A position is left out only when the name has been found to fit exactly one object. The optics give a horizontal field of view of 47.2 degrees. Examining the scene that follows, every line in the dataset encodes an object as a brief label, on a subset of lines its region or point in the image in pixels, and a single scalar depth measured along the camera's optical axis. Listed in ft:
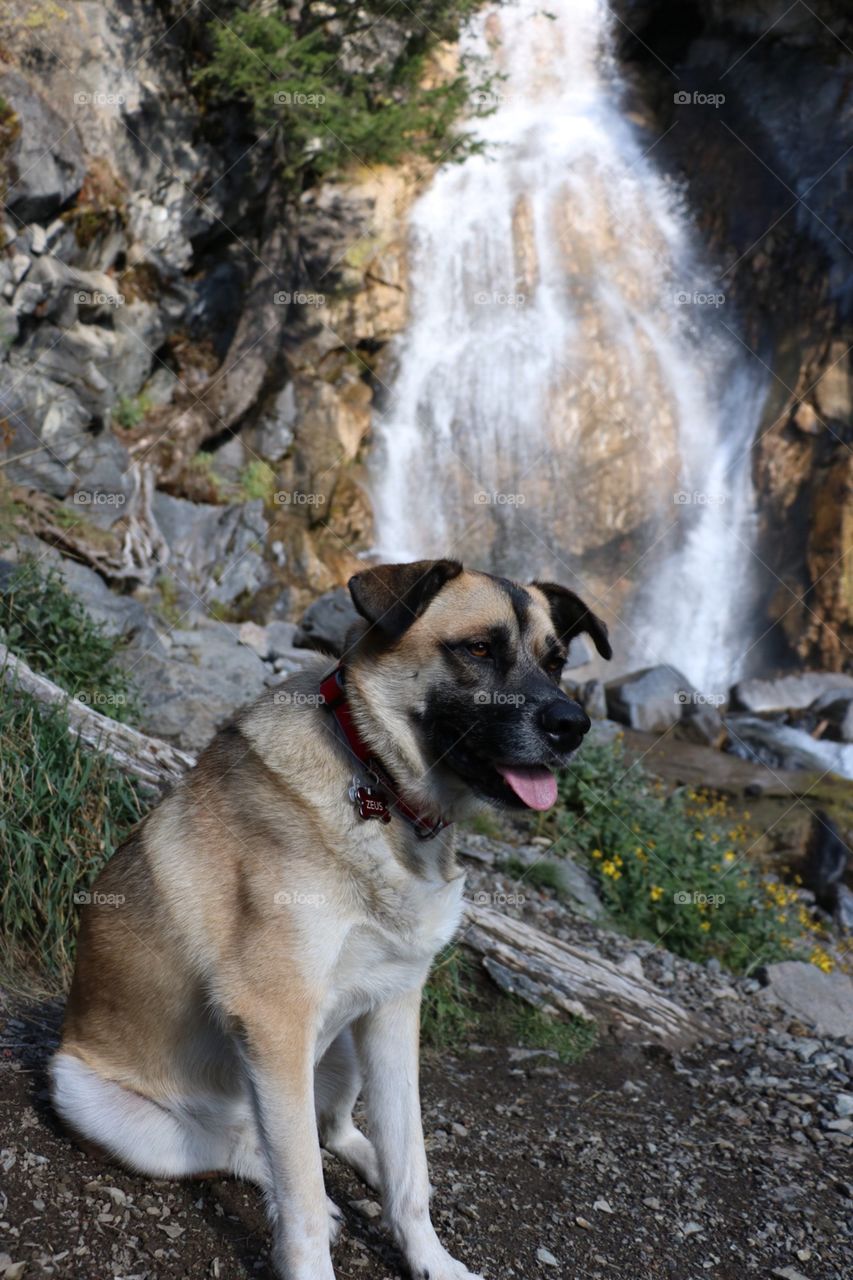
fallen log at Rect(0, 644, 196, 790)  14.30
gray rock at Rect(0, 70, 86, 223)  32.32
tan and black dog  8.19
